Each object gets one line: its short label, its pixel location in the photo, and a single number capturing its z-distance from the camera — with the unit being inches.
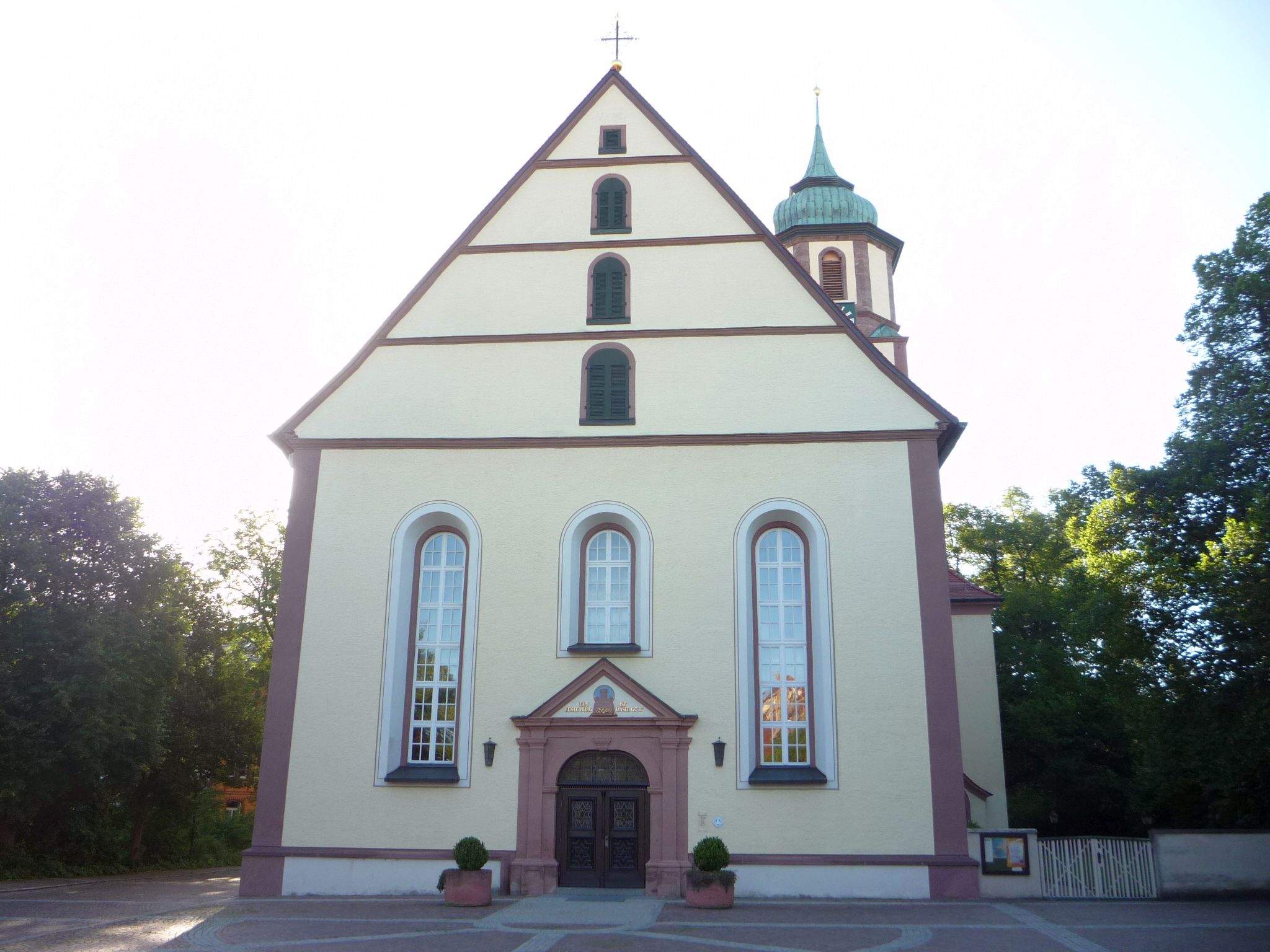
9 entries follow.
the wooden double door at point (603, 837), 629.9
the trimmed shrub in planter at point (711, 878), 559.5
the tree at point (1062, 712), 1149.1
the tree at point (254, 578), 1381.6
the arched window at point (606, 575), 661.9
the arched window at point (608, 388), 714.8
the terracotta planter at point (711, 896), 559.0
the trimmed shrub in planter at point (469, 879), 565.9
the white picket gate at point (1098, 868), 635.5
